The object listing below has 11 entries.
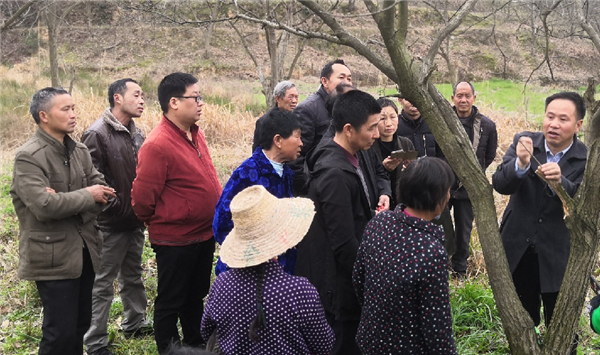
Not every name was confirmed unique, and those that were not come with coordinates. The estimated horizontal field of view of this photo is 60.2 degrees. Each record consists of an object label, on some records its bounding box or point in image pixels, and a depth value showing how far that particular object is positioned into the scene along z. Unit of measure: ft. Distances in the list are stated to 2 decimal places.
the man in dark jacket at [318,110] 14.42
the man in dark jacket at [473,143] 16.03
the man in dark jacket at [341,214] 8.69
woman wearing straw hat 6.97
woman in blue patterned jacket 9.25
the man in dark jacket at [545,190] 9.62
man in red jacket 10.39
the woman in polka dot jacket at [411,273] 6.85
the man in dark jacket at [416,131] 15.23
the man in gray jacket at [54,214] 9.39
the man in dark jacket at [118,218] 12.15
